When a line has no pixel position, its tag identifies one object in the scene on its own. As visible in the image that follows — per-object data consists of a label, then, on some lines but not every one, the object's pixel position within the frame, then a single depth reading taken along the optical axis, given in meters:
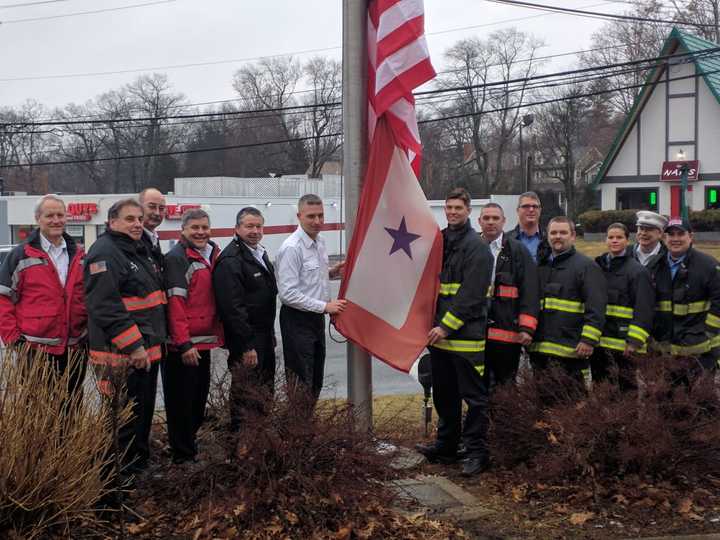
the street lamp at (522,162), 43.66
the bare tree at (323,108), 48.97
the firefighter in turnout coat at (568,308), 6.66
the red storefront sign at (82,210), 39.72
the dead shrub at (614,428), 5.60
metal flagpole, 6.40
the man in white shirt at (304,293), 6.67
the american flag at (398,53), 6.09
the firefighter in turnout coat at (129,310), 5.47
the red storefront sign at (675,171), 41.75
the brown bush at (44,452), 4.25
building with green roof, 41.28
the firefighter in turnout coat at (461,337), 6.36
